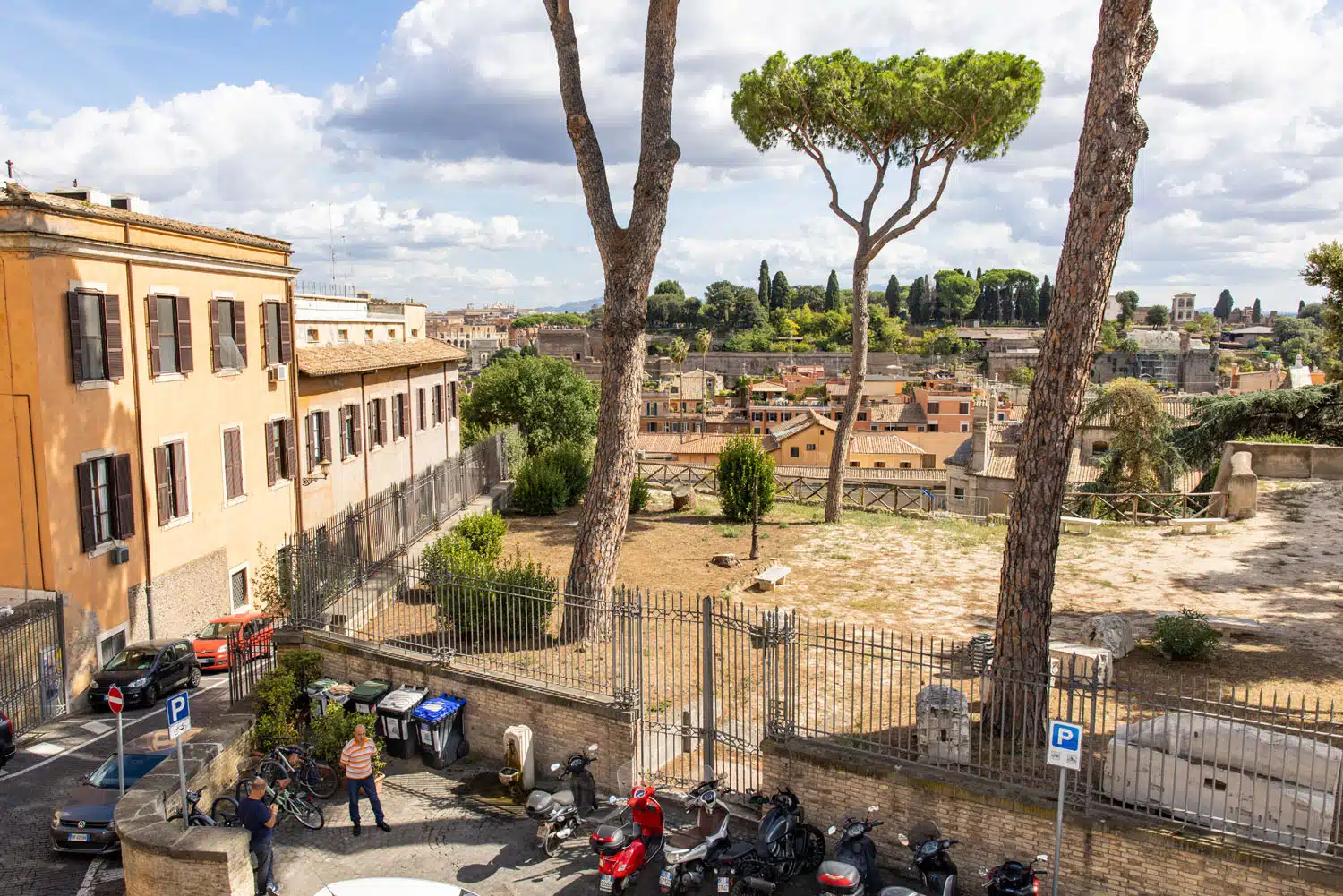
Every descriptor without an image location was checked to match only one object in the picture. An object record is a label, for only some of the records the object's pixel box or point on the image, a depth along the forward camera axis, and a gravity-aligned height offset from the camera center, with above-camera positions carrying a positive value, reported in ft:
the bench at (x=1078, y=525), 73.07 -14.39
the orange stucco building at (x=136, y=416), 47.26 -4.11
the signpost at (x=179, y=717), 28.48 -11.55
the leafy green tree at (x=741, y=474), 74.59 -10.45
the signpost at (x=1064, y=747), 23.07 -10.10
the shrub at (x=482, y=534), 58.23 -11.98
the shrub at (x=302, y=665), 39.40 -13.59
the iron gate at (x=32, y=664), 43.88 -15.49
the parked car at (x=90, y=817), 30.81 -15.72
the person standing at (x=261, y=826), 28.02 -14.56
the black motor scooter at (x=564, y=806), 29.81 -15.19
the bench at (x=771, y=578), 55.31 -14.04
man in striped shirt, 31.14 -14.18
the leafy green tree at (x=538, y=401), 118.01 -7.06
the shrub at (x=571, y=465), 83.25 -10.83
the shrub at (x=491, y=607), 37.70 -10.97
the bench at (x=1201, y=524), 69.92 -13.73
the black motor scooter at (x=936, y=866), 25.38 -14.40
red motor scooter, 27.32 -15.01
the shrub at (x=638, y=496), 81.46 -13.25
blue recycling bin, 35.47 -14.84
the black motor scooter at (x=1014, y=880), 24.04 -14.03
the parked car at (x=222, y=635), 47.19 -16.95
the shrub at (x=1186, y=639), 39.52 -12.68
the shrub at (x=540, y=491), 79.41 -12.43
